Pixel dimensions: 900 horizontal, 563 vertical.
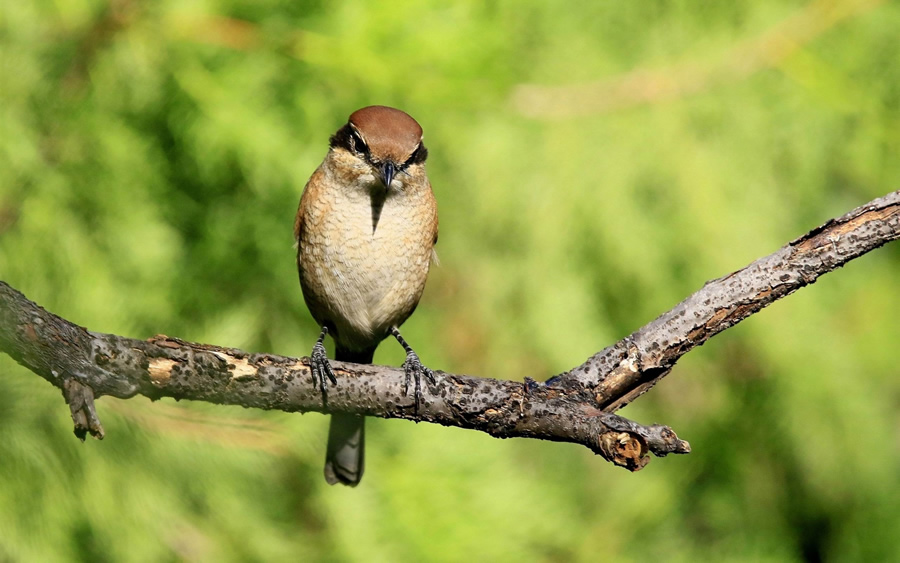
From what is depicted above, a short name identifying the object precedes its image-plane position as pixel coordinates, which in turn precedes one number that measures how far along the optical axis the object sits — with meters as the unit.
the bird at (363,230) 6.42
